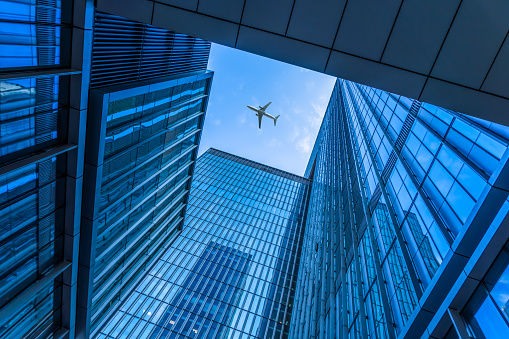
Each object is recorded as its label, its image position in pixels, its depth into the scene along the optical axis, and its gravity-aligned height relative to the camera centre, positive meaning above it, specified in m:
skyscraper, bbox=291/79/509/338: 8.90 -5.17
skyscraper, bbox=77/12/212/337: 14.99 -7.68
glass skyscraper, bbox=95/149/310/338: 47.72 -38.89
